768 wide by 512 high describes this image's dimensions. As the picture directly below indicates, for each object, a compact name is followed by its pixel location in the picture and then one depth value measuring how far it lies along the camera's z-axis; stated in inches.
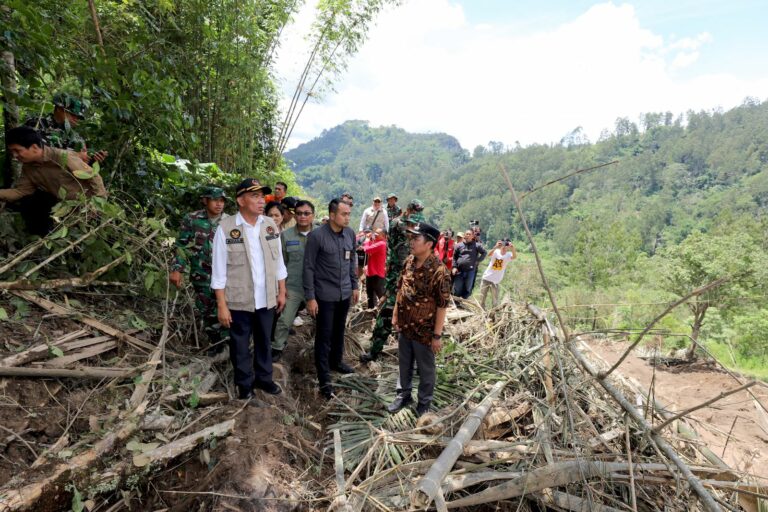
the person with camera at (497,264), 305.7
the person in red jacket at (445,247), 243.8
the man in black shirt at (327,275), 143.1
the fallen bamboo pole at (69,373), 95.9
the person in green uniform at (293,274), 156.3
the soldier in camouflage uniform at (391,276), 174.1
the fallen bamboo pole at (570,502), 92.8
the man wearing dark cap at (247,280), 116.4
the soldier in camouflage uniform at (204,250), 136.0
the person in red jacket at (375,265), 224.1
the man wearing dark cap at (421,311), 127.4
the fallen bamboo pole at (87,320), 116.3
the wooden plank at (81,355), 104.5
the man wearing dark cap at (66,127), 132.6
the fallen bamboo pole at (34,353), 97.4
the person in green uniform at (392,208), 306.2
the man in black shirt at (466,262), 286.5
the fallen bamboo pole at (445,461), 86.7
